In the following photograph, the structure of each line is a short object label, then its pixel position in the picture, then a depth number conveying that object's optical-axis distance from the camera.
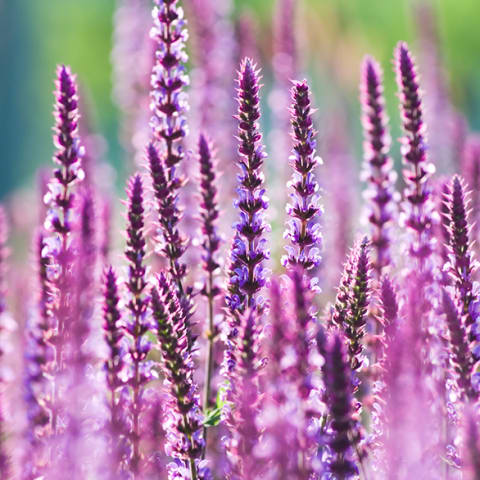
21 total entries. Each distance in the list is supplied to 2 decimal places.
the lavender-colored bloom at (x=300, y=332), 3.01
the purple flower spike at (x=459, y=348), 3.63
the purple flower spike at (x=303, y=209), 4.45
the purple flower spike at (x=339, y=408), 3.00
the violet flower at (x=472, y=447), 2.71
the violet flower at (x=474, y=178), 6.32
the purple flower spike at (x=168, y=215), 4.64
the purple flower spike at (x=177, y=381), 3.60
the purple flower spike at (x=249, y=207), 4.32
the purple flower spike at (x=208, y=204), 4.93
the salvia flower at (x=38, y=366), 4.89
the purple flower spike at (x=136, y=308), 3.90
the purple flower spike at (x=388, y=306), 3.78
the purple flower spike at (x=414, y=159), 5.09
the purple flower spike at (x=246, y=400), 3.18
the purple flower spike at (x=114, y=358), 3.66
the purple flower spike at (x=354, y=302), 3.91
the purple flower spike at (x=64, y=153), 4.50
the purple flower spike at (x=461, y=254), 4.20
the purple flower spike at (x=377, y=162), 5.84
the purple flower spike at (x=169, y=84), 5.11
